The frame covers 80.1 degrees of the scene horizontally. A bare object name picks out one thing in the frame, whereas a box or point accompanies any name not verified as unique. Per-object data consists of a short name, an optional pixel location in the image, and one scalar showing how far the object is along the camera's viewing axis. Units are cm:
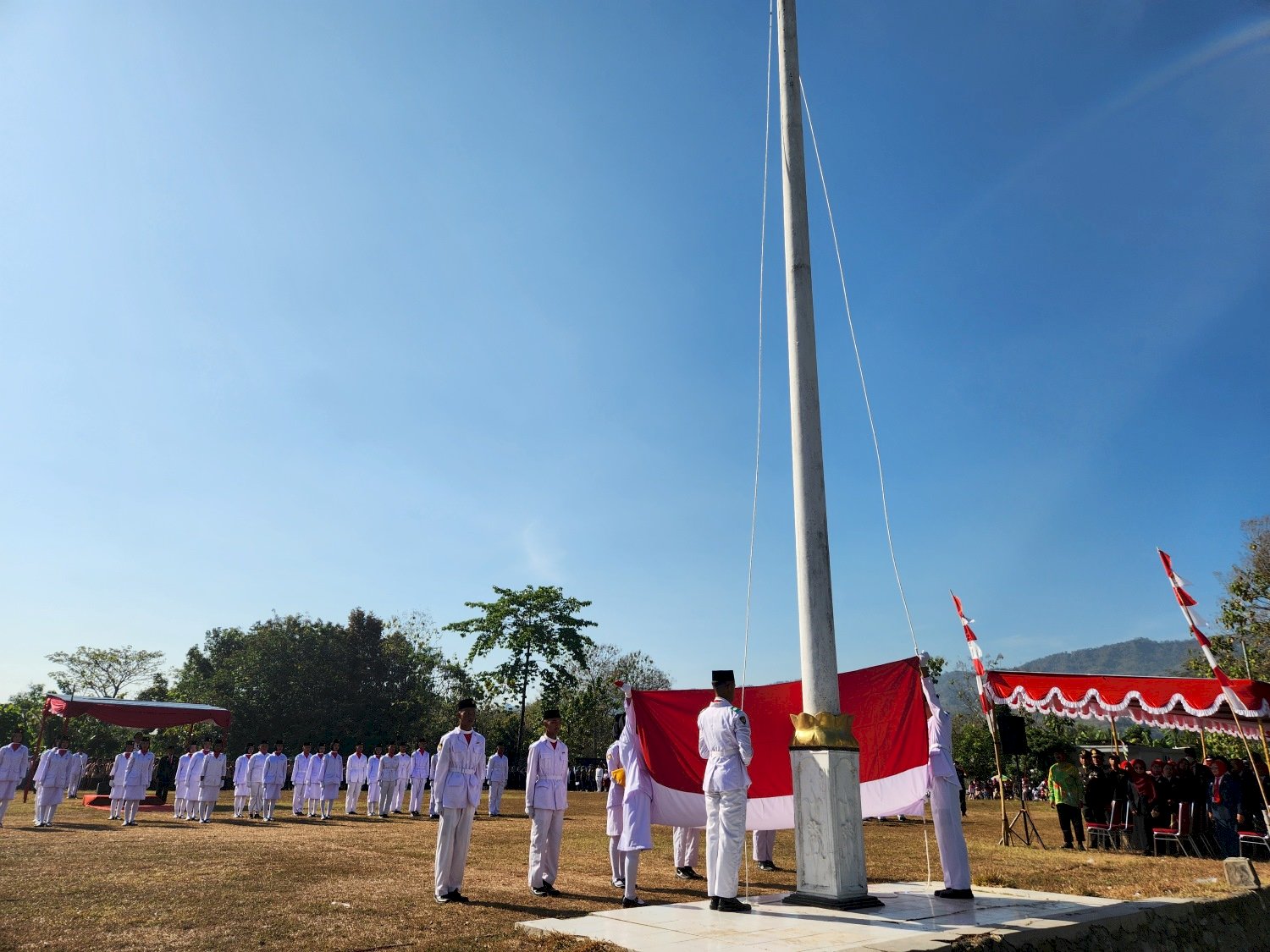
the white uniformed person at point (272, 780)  2192
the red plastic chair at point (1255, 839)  1379
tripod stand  1634
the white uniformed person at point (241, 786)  2328
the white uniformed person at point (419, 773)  2461
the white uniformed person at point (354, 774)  2546
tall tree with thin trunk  3719
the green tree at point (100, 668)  6144
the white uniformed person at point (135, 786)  2002
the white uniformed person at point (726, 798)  698
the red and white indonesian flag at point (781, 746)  870
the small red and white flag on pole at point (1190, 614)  1290
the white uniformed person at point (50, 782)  1906
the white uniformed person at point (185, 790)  2144
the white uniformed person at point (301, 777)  2352
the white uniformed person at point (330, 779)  2281
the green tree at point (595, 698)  4047
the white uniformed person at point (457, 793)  848
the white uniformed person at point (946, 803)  772
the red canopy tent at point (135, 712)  2514
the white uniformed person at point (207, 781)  2108
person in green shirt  1695
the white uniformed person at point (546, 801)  942
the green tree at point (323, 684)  4547
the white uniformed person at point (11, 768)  1898
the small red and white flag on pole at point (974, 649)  1581
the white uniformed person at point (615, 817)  978
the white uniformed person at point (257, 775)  2244
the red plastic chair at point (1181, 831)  1508
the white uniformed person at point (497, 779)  2517
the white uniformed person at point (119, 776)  2084
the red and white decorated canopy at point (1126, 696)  1375
